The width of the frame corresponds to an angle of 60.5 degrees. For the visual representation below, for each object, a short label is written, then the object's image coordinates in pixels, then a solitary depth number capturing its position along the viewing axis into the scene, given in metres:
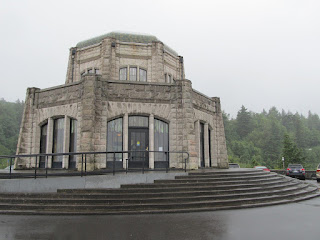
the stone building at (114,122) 14.55
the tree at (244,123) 113.46
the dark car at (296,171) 22.97
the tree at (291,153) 54.34
